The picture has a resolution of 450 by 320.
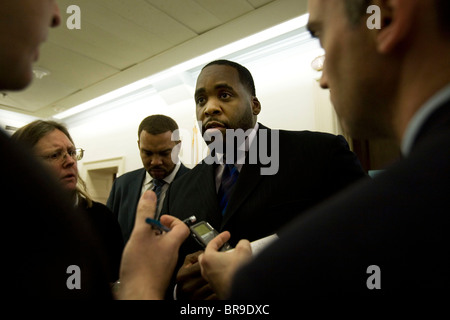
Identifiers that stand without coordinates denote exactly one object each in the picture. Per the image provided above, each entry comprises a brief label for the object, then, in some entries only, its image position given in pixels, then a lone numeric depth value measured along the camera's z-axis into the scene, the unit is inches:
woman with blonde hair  57.9
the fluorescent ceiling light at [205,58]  100.7
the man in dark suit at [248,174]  37.9
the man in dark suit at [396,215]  10.2
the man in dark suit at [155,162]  84.4
